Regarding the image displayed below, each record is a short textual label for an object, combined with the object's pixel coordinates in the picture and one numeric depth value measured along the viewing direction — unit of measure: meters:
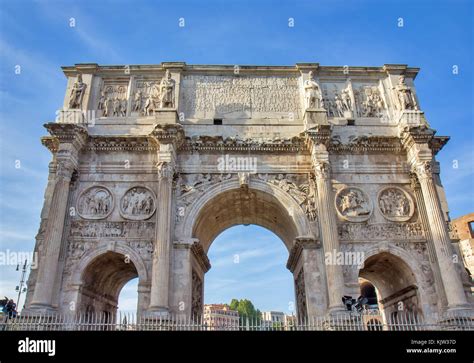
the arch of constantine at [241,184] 13.38
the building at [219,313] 42.26
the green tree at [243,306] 64.62
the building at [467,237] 30.48
